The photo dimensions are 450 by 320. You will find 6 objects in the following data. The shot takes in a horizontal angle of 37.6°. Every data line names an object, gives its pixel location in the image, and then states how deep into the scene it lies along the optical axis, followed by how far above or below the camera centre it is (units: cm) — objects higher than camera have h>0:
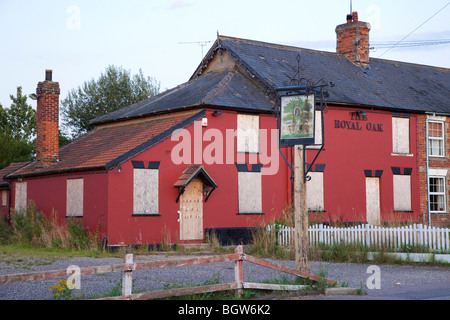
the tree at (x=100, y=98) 4824 +834
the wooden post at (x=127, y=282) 948 -100
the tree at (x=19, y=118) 5738 +834
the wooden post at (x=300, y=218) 1264 -12
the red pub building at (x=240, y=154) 2277 +223
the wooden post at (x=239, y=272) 1088 -100
